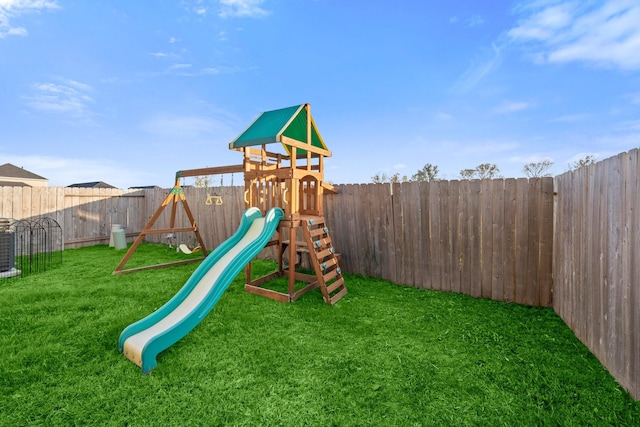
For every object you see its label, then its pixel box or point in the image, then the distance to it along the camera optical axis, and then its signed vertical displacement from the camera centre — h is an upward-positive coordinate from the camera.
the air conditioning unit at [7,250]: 5.45 -0.71
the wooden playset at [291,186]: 4.34 +0.48
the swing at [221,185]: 7.76 +0.75
